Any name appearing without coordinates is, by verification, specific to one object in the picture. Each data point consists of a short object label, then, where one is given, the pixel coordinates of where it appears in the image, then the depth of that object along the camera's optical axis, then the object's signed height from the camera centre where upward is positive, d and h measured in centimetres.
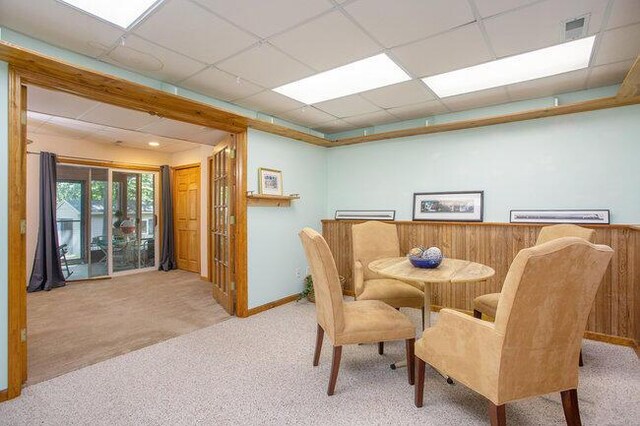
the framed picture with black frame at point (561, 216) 301 -5
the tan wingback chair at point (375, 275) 281 -59
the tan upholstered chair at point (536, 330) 138 -57
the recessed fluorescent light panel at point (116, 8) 187 +127
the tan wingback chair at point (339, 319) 203 -73
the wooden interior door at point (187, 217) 610 -6
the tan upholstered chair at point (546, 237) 247 -22
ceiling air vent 204 +124
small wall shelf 373 +17
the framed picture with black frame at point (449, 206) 368 +8
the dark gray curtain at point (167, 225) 632 -22
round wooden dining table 208 -43
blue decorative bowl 236 -38
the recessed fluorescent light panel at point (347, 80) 272 +129
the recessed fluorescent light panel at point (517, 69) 246 +127
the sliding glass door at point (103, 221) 557 -11
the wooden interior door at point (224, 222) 369 -11
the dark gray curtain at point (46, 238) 479 -36
